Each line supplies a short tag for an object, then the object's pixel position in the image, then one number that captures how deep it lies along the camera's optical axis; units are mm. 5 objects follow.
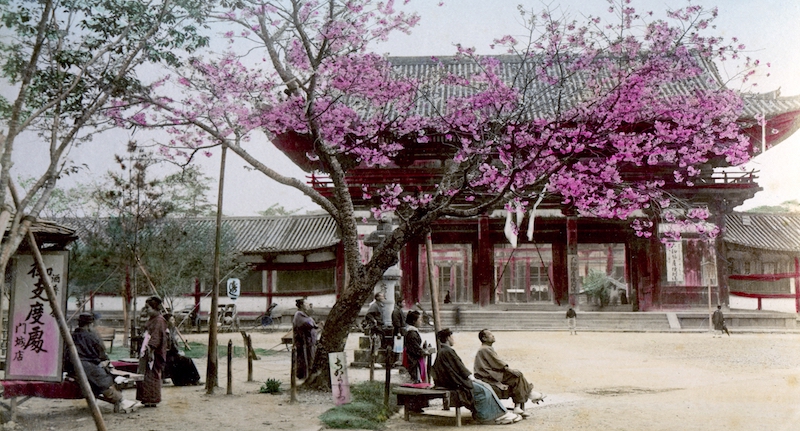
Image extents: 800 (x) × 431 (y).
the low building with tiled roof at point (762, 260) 24266
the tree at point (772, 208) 40050
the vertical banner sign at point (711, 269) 21438
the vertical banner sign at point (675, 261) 21781
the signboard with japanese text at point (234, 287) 22650
